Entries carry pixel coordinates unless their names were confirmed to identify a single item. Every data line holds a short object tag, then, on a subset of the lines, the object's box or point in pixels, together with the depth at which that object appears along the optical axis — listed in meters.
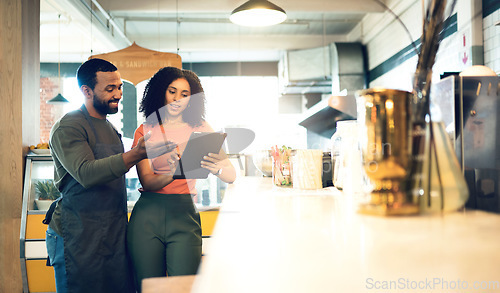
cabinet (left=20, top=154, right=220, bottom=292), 2.98
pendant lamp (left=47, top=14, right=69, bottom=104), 6.11
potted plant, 3.11
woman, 1.79
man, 1.77
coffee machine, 1.08
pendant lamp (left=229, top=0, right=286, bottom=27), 3.33
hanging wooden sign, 4.66
